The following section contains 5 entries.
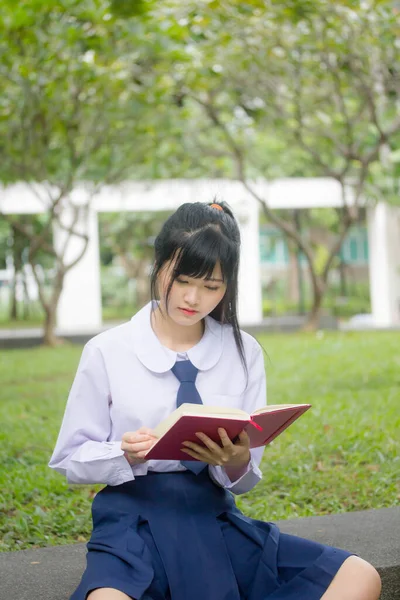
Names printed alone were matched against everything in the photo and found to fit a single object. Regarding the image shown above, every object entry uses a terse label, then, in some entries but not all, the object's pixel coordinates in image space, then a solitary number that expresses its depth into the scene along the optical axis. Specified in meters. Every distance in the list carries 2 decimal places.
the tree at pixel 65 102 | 9.64
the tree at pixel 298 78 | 9.54
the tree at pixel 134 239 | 21.94
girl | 2.08
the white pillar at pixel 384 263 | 19.34
